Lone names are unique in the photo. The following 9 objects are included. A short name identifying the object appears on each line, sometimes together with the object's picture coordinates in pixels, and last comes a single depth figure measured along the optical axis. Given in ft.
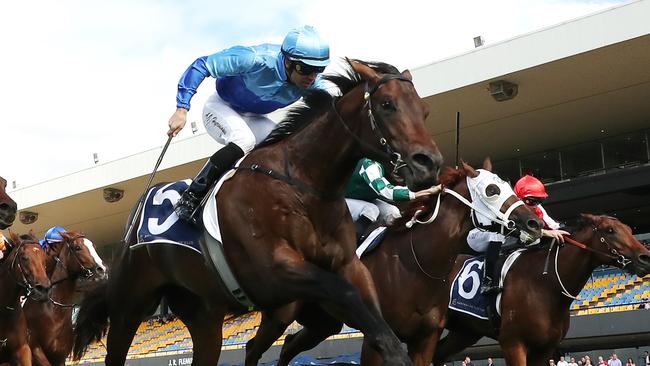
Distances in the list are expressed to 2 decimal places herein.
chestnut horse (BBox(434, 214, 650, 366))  53.72
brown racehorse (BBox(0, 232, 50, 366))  59.31
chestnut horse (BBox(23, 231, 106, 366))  68.80
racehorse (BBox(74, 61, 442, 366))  28.37
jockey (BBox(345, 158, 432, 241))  46.80
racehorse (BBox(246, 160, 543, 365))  43.14
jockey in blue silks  34.30
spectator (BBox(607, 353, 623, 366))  103.15
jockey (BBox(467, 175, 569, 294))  56.90
